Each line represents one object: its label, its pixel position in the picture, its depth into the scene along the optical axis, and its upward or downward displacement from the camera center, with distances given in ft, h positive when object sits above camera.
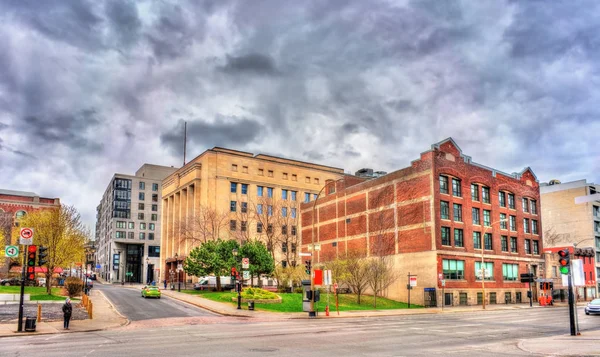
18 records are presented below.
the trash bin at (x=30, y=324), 87.56 -11.23
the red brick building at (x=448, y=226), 197.16 +10.95
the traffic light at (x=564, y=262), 70.90 -1.51
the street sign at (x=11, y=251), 98.48 +1.16
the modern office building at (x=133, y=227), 436.35 +24.08
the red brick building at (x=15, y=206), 343.87 +36.23
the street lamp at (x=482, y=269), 185.68 -6.26
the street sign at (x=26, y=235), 92.43 +3.85
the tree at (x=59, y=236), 180.96 +7.41
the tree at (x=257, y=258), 195.42 -1.43
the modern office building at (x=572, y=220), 310.45 +19.21
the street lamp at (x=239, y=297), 138.18 -11.32
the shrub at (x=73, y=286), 162.91 -9.37
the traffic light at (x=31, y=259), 91.35 -0.45
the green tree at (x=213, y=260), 195.53 -1.89
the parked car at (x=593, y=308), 132.76 -14.51
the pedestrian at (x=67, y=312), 92.02 -9.65
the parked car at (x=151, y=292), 176.45 -12.20
